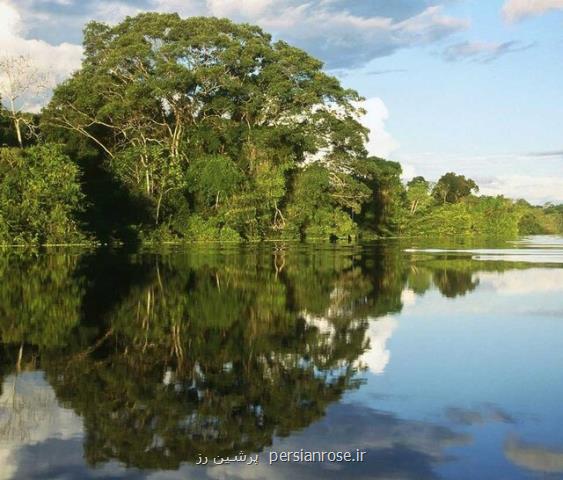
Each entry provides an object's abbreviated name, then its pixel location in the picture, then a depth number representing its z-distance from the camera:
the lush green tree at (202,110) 48.88
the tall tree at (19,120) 45.47
